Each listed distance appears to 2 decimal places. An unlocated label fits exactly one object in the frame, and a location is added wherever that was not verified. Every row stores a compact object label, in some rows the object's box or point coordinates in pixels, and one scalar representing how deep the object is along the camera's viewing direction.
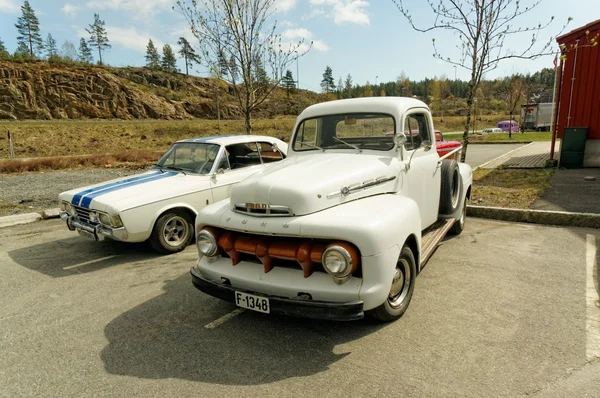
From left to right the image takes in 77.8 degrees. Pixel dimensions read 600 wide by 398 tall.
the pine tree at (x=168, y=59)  93.57
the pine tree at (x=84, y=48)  91.25
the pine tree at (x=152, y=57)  93.28
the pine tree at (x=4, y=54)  54.94
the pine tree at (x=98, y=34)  91.25
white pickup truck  2.88
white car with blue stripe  5.16
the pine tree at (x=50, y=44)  82.33
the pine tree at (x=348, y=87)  107.50
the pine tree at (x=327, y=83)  123.06
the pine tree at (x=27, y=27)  78.25
